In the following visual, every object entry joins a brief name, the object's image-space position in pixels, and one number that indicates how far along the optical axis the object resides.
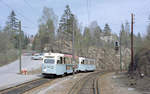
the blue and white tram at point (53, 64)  25.20
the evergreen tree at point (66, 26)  72.75
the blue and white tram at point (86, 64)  37.34
